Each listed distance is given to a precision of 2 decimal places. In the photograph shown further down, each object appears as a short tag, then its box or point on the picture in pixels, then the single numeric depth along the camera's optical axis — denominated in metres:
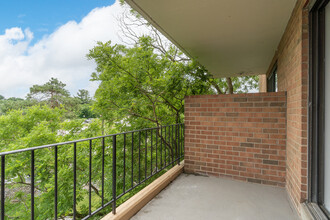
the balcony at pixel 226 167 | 1.88
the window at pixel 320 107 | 1.43
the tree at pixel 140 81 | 3.28
